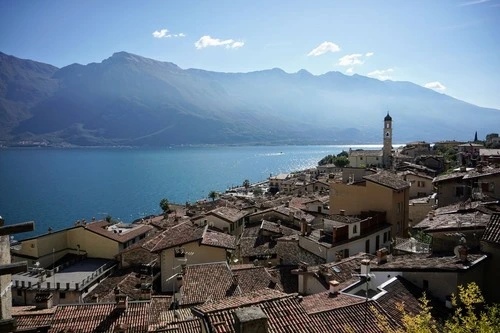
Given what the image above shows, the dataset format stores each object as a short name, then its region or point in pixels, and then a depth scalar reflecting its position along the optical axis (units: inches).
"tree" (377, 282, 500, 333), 296.5
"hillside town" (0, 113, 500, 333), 513.7
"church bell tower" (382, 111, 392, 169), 4389.3
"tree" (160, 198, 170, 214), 3656.5
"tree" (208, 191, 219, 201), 4498.0
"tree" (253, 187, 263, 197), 4608.3
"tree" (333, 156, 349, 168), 5162.4
